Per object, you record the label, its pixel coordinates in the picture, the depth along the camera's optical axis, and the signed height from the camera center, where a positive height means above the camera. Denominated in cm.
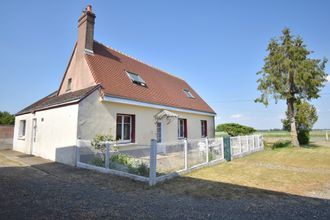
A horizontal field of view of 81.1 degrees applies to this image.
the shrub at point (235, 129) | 2055 +7
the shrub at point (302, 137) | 2047 -77
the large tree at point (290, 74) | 1648 +495
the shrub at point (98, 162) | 848 -144
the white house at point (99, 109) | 968 +124
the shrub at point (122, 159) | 770 -122
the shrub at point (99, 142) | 876 -59
